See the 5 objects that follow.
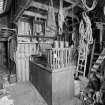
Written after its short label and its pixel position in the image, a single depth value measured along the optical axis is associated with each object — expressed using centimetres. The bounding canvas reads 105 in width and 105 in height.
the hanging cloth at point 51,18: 248
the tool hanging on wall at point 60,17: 267
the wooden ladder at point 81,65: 357
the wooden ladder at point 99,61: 308
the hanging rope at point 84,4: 248
